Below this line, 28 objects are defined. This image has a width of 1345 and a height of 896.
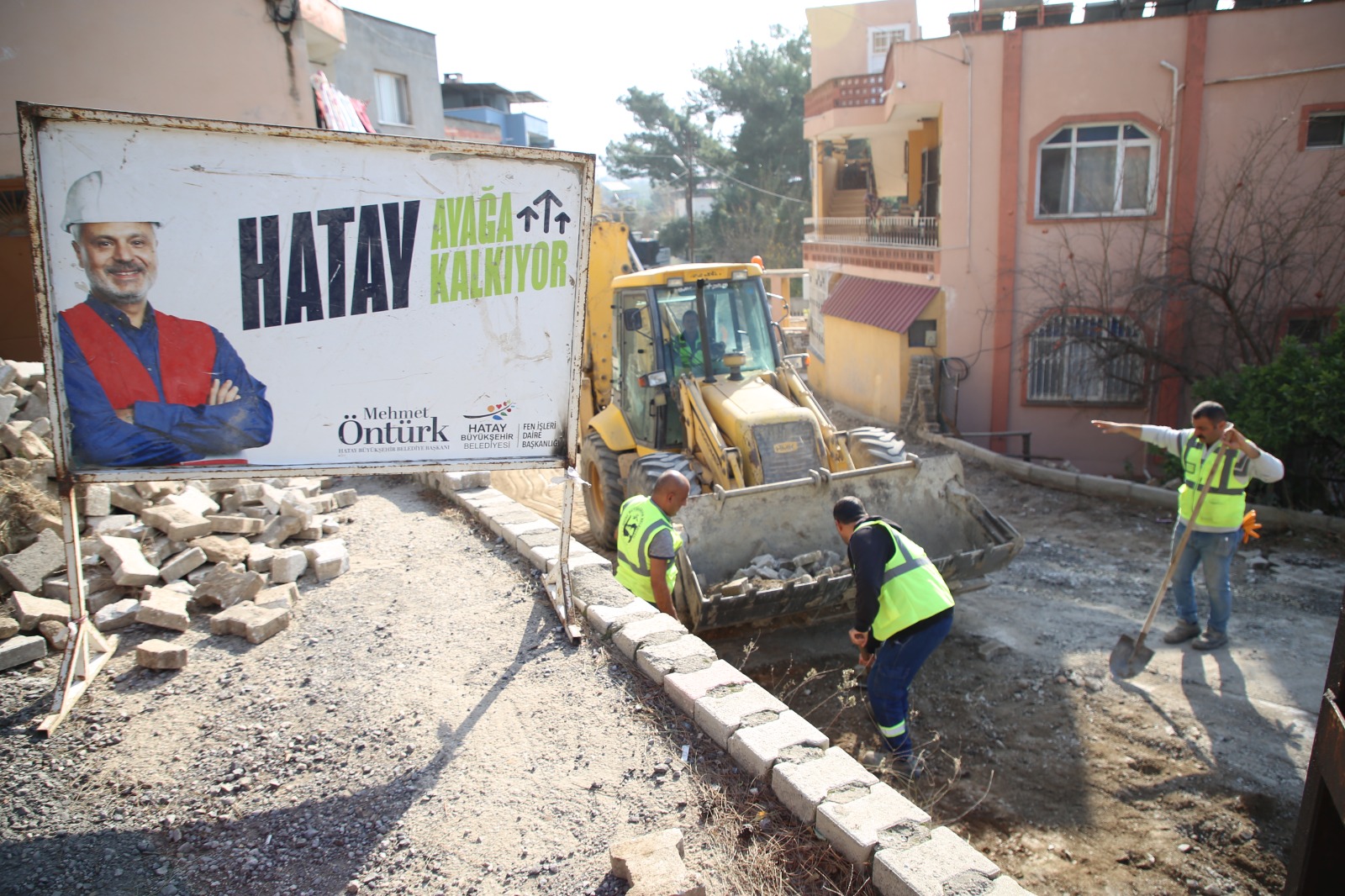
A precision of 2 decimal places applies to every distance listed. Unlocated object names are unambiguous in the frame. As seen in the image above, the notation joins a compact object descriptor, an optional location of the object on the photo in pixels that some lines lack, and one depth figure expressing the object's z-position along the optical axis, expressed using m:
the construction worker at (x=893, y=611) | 4.45
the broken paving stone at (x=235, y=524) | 5.88
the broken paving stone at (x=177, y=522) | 5.64
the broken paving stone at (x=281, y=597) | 5.27
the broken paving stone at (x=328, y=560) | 5.85
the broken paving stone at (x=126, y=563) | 5.09
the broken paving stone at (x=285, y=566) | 5.62
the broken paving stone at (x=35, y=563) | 5.03
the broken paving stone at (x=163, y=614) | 4.89
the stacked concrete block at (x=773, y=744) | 3.64
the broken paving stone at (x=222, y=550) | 5.63
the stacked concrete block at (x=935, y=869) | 2.91
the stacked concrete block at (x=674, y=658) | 4.40
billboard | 3.94
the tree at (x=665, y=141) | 41.38
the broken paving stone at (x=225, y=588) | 5.23
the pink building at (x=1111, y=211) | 12.14
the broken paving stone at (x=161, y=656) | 4.50
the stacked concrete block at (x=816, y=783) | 3.39
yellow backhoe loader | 5.90
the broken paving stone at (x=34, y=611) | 4.73
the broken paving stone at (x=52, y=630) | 4.73
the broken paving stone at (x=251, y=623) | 4.89
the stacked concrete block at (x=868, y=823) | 3.14
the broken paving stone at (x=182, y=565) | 5.40
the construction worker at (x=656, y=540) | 5.17
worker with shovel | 5.82
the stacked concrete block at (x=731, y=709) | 3.89
